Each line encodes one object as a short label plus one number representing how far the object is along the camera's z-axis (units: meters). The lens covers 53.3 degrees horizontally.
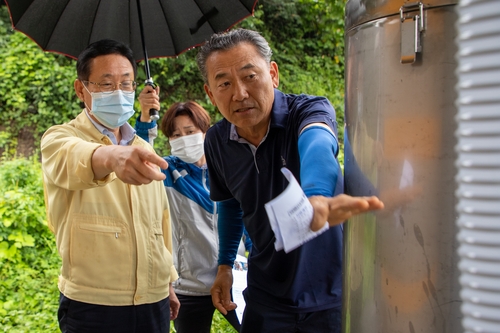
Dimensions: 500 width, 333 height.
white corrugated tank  0.89
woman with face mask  3.19
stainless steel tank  1.13
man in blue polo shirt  2.07
